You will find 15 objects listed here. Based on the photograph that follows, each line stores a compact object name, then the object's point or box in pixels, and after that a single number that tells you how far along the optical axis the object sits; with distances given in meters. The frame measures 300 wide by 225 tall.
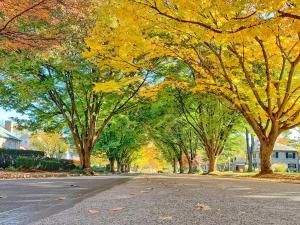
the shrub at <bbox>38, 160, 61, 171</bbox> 22.58
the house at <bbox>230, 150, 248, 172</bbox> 91.38
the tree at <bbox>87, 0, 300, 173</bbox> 10.35
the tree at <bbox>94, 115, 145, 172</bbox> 33.62
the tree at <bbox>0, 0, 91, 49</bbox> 11.60
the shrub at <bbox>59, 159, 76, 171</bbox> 24.86
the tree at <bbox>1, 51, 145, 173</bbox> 20.09
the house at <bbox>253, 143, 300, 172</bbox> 79.56
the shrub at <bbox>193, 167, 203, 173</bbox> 45.84
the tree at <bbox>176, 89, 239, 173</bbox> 26.04
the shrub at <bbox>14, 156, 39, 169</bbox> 21.81
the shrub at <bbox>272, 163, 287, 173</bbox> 52.50
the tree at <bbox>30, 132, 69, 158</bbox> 65.50
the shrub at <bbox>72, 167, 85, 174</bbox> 21.88
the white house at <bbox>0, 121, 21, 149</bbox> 51.41
